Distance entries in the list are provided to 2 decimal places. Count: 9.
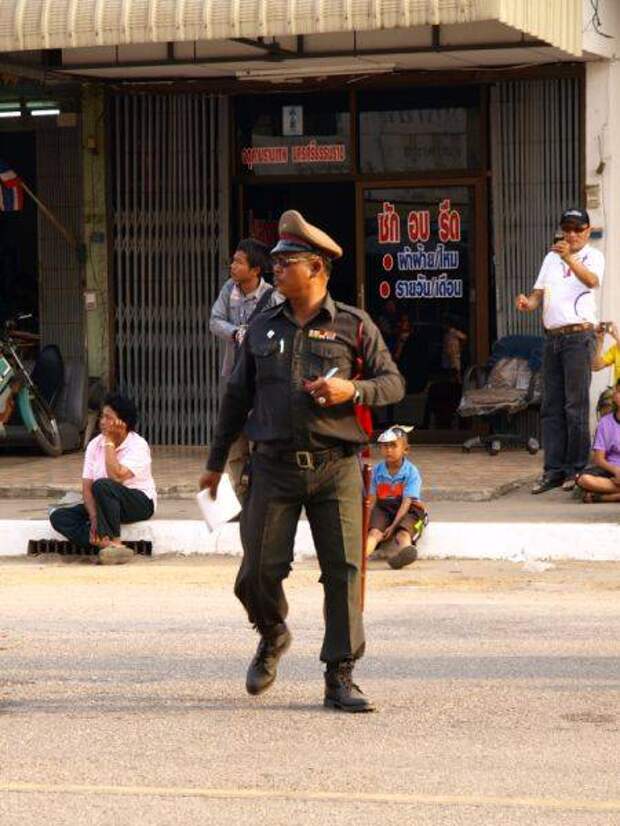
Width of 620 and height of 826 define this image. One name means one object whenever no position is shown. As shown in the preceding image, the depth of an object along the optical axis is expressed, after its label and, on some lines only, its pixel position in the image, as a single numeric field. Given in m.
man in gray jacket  12.66
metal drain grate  13.74
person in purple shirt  14.41
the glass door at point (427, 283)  18.25
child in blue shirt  12.88
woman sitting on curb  13.37
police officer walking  8.14
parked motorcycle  17.92
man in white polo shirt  14.63
